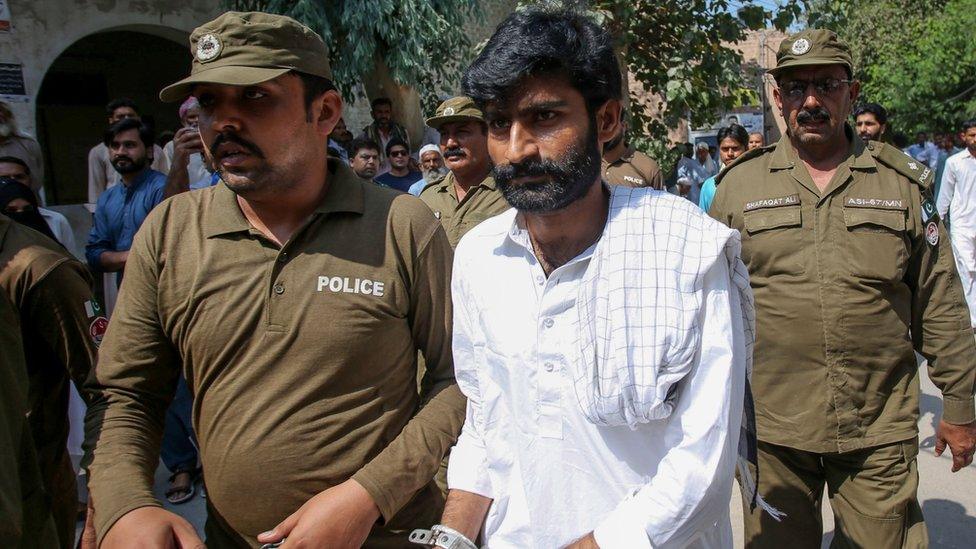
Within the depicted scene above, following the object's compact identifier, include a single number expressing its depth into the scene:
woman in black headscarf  3.41
